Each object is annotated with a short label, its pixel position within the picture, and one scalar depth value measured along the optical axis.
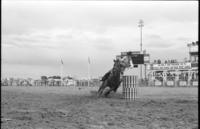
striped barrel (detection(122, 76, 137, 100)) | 18.69
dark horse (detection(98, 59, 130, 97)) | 19.28
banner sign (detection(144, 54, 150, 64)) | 62.75
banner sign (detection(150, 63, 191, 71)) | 58.81
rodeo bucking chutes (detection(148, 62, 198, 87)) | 48.73
